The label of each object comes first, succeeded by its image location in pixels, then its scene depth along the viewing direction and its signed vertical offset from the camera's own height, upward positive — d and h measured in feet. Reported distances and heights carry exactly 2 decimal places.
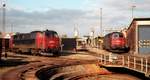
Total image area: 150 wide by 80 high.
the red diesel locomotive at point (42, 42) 181.88 -2.02
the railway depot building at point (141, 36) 173.06 +0.94
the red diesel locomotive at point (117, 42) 207.21 -2.35
